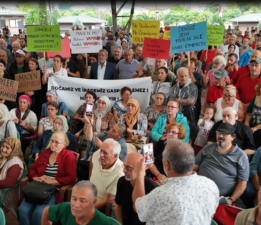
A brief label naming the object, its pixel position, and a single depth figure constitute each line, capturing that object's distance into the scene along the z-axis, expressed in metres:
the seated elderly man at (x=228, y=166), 2.38
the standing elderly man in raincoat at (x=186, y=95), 3.50
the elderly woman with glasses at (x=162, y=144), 2.68
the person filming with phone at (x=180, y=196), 1.34
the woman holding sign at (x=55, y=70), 4.19
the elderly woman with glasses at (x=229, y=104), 3.11
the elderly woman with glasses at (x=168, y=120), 3.02
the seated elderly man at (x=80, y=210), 1.78
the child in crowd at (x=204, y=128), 3.01
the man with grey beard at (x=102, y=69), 4.47
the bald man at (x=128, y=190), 1.89
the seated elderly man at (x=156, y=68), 4.18
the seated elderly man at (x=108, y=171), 2.29
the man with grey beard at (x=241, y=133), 2.72
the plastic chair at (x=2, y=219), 1.84
